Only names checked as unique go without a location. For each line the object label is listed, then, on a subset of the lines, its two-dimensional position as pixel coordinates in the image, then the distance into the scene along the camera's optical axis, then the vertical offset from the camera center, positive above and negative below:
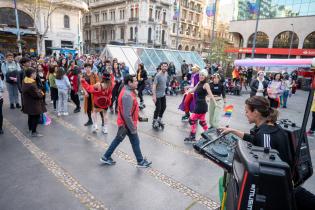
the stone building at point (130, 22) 49.09 +8.32
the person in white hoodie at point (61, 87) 7.33 -1.05
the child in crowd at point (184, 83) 14.09 -1.42
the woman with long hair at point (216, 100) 6.20 -1.04
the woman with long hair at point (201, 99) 5.49 -0.91
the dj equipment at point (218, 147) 2.06 -0.83
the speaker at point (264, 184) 1.48 -0.79
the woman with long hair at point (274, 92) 7.56 -0.89
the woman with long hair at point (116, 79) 8.78 -0.88
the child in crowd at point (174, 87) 13.23 -1.56
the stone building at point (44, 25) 29.50 +4.11
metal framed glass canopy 14.25 +0.21
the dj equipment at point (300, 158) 2.26 -0.97
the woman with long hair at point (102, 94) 5.84 -0.98
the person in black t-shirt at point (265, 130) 2.17 -0.65
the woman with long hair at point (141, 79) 9.24 -0.83
